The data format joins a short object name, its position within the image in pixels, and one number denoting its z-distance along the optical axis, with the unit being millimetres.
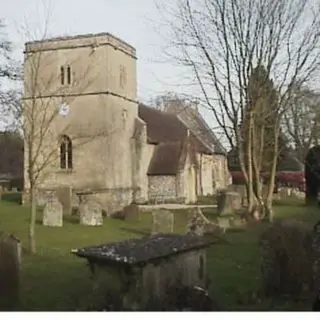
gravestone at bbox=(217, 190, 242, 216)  14016
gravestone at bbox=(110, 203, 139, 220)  12953
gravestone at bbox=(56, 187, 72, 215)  14781
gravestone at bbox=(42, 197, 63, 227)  11398
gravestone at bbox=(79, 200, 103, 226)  11859
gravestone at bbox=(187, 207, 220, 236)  9709
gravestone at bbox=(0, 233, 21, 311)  5051
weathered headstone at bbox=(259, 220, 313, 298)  5090
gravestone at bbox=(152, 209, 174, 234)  9891
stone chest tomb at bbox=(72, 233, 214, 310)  4156
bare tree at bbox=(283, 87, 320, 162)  12859
